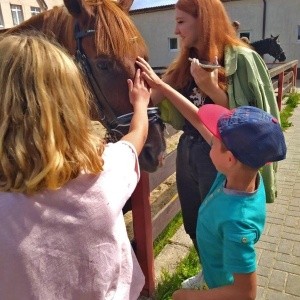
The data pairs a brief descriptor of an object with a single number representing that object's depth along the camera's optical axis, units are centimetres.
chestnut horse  188
